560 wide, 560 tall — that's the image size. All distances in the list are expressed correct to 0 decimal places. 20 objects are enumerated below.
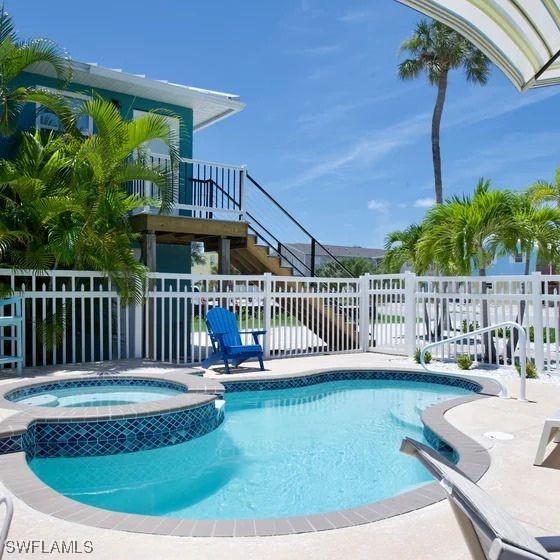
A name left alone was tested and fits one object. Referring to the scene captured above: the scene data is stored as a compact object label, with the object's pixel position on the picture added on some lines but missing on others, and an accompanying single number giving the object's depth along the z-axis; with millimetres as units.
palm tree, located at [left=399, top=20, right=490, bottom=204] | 22438
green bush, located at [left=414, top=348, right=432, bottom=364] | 10352
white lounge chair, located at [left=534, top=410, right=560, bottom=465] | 3787
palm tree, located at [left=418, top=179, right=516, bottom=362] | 9992
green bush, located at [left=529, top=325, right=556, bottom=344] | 9607
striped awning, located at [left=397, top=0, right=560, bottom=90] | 3535
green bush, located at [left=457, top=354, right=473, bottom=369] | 9570
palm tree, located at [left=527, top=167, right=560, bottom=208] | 14672
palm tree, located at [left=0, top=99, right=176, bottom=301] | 8836
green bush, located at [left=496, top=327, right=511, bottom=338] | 9675
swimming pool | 4453
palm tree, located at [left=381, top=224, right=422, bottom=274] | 17156
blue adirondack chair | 8836
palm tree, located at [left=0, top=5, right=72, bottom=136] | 9359
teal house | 11508
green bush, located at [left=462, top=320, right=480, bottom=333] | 10359
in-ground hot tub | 6965
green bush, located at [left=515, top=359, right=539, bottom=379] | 8578
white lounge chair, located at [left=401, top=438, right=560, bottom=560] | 1311
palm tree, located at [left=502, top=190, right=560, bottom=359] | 10102
